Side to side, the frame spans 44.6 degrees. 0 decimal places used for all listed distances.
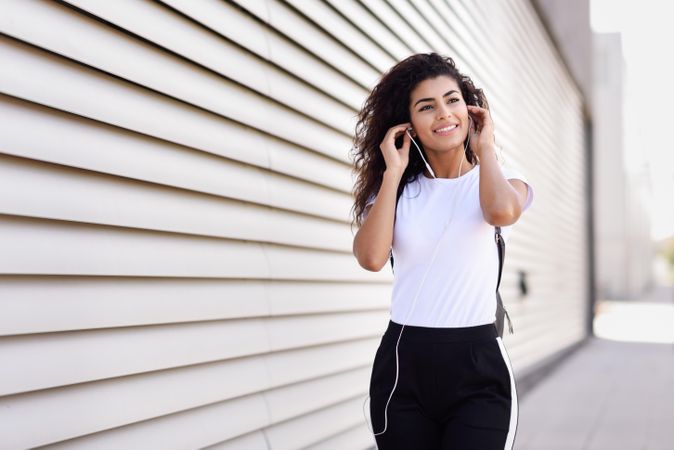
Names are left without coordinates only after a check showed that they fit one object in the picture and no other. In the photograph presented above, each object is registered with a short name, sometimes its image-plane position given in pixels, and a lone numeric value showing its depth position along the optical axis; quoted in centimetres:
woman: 225
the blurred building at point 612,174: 3353
